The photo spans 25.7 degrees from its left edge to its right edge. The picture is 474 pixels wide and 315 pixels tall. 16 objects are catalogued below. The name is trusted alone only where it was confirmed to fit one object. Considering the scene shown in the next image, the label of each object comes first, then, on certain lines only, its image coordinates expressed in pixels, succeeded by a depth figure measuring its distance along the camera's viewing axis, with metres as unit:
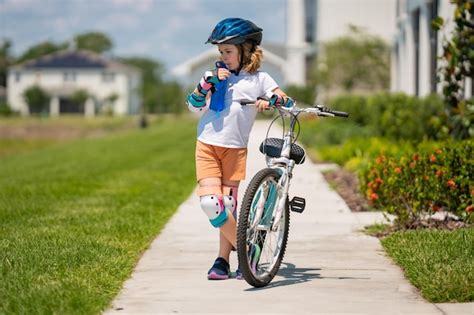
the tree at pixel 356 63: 48.94
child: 7.20
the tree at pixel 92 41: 159.12
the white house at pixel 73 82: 105.38
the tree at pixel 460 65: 13.55
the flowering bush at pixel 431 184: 9.93
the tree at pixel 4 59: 131.50
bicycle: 6.96
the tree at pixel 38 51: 147.25
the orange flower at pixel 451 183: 9.89
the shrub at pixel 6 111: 99.56
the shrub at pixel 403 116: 17.44
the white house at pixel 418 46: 20.36
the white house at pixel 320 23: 50.91
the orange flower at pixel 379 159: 10.82
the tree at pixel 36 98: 101.88
